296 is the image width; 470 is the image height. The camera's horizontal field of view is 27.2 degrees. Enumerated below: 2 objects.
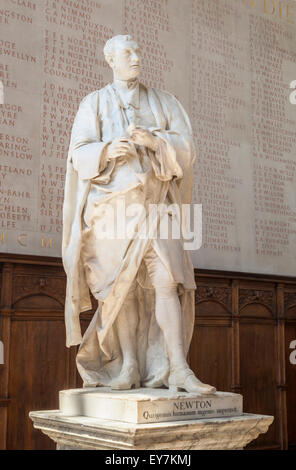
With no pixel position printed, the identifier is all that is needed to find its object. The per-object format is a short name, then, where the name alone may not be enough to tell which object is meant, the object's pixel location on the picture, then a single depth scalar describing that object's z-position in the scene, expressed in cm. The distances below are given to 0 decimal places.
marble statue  316
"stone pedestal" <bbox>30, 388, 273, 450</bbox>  266
